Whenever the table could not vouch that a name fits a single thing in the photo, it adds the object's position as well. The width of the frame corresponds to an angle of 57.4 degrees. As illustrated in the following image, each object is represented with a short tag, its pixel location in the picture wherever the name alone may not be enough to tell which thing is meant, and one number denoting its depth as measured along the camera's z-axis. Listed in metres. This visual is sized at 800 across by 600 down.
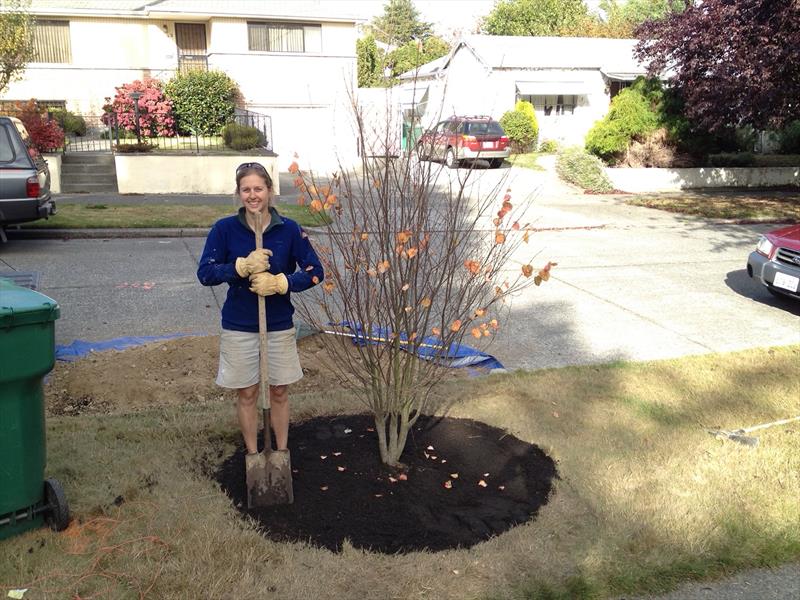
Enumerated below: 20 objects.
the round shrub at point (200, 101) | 22.41
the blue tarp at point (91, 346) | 5.89
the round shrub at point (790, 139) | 25.23
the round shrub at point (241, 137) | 18.25
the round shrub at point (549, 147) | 28.98
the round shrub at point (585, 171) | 20.91
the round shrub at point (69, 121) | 21.04
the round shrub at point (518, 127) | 27.94
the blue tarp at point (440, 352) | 4.04
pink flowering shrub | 20.97
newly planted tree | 3.71
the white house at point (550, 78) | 30.17
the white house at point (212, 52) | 24.34
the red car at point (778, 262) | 7.69
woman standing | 3.48
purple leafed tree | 14.51
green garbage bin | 3.08
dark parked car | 10.12
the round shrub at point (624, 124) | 21.77
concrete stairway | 16.69
